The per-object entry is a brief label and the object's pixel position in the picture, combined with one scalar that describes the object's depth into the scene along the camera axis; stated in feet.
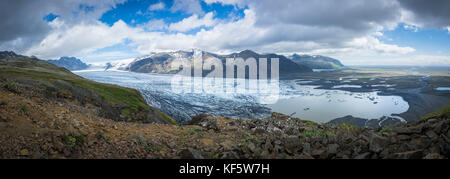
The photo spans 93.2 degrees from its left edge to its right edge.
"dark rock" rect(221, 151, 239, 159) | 27.05
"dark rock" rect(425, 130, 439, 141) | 25.48
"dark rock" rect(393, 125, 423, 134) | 28.55
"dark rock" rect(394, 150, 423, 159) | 21.86
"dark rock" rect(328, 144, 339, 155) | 26.08
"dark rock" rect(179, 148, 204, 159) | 26.61
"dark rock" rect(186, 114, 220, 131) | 54.13
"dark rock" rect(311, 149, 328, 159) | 26.03
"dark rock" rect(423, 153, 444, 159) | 21.11
